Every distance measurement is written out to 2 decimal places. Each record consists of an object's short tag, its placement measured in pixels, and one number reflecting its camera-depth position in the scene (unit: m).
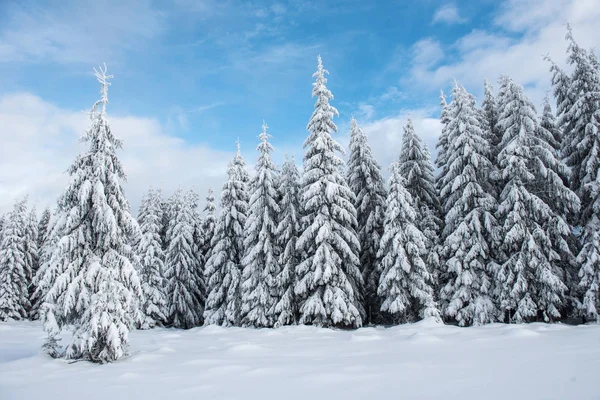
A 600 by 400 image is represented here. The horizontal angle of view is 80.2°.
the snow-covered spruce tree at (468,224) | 21.25
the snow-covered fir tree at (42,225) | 47.53
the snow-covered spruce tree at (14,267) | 37.69
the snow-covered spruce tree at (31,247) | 41.22
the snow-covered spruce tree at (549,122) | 25.92
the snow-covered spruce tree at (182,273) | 32.47
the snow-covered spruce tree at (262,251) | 24.20
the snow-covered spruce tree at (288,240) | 23.06
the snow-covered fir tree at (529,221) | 19.41
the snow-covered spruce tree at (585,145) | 18.45
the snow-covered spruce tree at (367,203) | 25.14
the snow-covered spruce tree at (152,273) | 31.31
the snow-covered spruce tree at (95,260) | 12.38
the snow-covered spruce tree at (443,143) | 26.75
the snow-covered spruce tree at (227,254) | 27.63
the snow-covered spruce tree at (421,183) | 25.20
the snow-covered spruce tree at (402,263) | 21.48
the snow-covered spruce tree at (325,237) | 20.92
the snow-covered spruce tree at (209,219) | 33.91
